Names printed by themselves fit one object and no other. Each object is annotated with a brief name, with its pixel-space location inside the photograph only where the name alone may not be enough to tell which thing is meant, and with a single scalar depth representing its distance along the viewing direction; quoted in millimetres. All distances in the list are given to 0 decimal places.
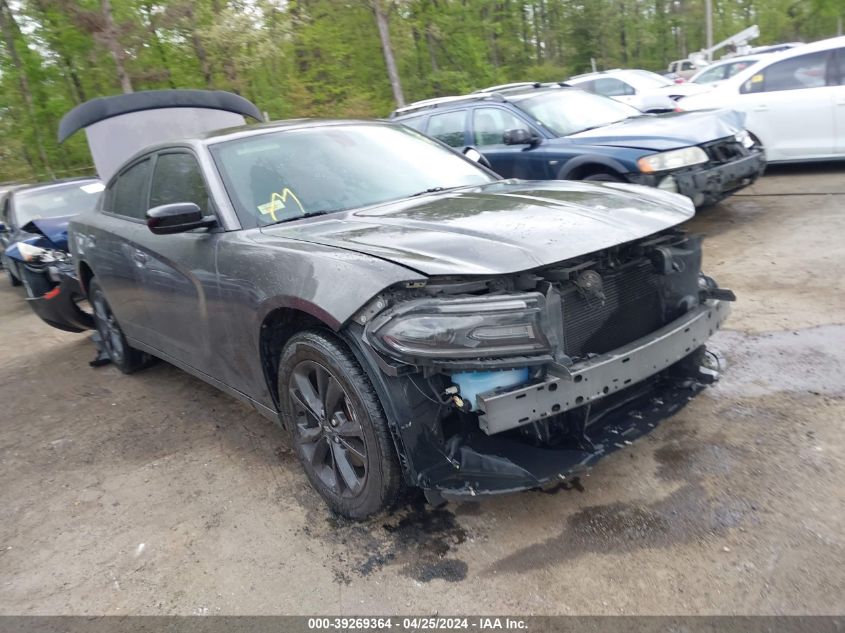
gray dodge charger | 2371
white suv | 8164
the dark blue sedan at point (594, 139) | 6328
